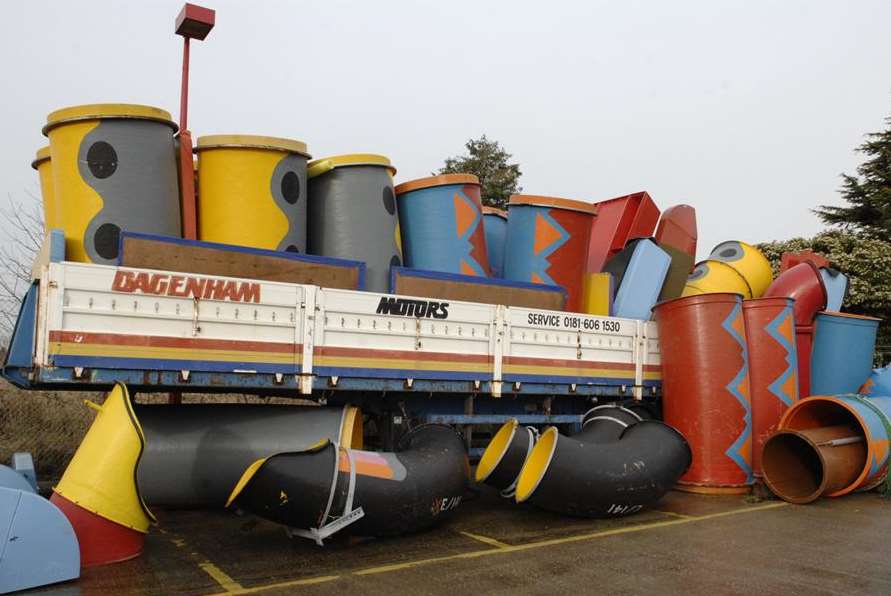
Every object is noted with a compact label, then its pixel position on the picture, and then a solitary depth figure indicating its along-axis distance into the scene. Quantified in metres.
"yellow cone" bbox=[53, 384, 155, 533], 4.73
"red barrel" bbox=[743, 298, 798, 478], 8.50
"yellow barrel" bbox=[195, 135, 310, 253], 6.85
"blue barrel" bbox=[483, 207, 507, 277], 9.66
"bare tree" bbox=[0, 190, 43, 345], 10.53
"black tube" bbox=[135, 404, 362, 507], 6.07
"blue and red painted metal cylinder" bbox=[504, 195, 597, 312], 8.51
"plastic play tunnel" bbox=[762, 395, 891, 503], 7.96
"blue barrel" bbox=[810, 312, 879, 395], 9.35
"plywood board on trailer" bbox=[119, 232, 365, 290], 5.75
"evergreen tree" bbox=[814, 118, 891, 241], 26.19
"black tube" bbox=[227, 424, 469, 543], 4.98
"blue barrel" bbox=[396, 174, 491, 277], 8.13
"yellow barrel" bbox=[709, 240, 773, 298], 10.52
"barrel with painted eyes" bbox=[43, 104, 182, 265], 6.20
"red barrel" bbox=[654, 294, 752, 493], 8.19
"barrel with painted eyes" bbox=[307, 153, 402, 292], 7.45
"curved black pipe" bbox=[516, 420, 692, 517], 6.28
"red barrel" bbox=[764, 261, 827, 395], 9.20
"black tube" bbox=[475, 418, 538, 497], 6.44
